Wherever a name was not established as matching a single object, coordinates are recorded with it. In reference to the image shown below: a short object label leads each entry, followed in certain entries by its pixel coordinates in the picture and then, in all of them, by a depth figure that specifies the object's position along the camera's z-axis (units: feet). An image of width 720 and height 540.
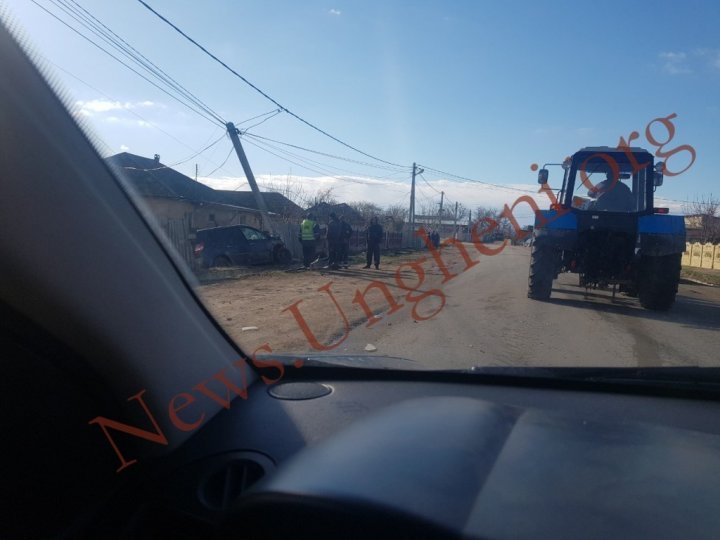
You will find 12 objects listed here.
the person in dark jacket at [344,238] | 55.98
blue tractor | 32.19
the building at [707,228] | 153.66
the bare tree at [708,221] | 154.20
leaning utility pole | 65.62
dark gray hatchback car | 47.92
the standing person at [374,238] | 57.36
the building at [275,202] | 103.13
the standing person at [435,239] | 112.10
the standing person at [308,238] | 56.24
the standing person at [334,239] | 55.07
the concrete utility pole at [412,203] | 144.97
